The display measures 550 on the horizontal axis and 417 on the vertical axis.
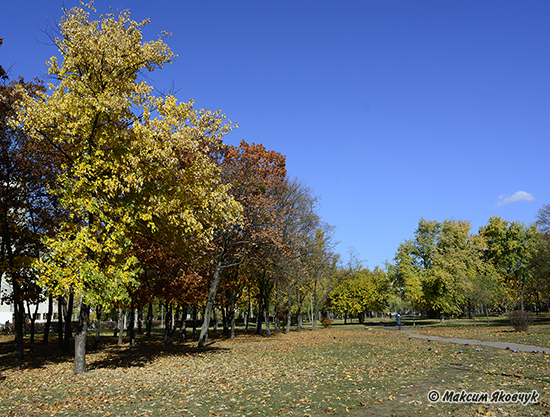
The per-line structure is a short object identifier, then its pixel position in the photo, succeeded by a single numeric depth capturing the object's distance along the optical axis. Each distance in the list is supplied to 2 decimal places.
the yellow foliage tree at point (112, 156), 13.02
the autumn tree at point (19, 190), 16.17
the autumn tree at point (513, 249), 59.71
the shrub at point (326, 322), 53.86
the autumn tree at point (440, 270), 45.45
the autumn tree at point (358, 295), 59.94
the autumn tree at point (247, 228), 25.44
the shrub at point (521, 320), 28.44
